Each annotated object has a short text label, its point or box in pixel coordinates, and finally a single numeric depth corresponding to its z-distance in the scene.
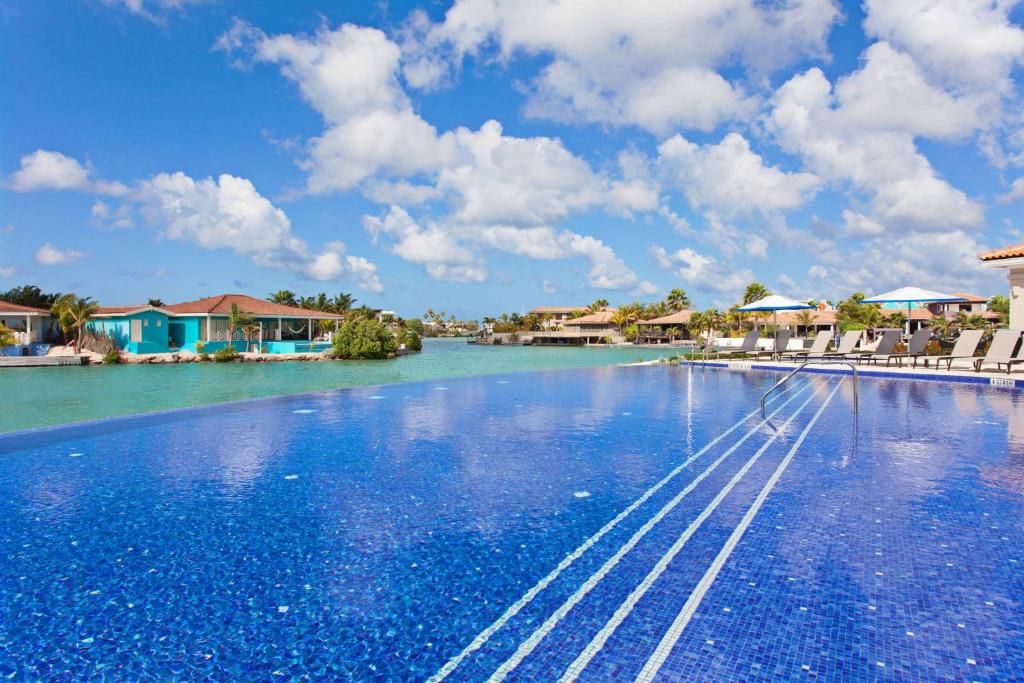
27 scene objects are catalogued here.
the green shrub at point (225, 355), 35.84
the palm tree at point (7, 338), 32.65
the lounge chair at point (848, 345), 16.21
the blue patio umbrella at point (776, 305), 18.33
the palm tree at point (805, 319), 53.19
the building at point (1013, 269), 13.26
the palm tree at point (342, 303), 67.06
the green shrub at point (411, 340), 52.32
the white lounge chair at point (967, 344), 13.27
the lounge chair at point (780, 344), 17.34
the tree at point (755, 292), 63.62
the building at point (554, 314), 92.39
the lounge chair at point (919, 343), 14.39
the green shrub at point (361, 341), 39.97
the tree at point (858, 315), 52.75
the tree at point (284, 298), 63.76
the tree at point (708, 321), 62.70
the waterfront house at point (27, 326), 34.22
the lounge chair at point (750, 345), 19.14
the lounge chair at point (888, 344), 14.89
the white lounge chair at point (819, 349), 16.44
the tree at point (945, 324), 36.07
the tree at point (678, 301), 80.62
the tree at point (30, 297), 43.56
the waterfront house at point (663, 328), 71.04
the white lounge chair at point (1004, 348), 11.73
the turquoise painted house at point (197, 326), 36.94
